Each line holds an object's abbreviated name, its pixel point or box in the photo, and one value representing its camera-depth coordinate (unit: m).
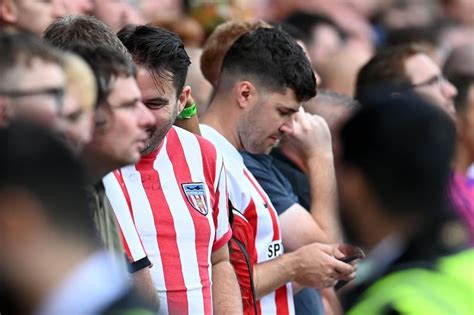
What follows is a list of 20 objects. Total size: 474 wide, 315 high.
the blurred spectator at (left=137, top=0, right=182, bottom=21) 16.92
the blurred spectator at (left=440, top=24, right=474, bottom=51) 20.81
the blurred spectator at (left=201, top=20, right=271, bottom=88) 11.18
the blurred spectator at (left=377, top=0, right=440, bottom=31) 22.55
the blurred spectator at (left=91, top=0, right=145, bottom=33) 14.12
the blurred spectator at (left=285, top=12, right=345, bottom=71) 16.87
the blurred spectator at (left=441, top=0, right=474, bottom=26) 23.83
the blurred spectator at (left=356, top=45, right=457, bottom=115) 13.33
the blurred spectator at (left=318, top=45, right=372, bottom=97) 15.43
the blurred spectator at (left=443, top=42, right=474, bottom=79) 14.60
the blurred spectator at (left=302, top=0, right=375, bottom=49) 19.75
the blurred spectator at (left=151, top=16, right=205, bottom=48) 14.52
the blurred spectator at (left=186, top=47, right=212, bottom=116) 12.12
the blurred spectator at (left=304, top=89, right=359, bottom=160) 12.35
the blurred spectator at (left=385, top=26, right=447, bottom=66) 17.81
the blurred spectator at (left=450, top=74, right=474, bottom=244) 10.84
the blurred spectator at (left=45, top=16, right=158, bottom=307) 7.61
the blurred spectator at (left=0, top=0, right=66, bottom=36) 11.31
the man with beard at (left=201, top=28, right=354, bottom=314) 10.10
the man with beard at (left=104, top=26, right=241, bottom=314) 8.87
